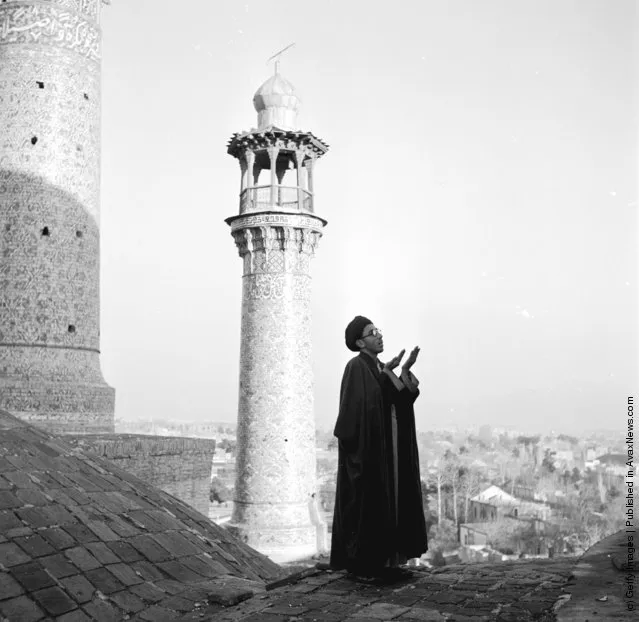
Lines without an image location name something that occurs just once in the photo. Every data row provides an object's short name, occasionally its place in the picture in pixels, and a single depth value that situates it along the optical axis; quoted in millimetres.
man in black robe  5207
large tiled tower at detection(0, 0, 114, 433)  13602
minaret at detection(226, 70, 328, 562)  16469
